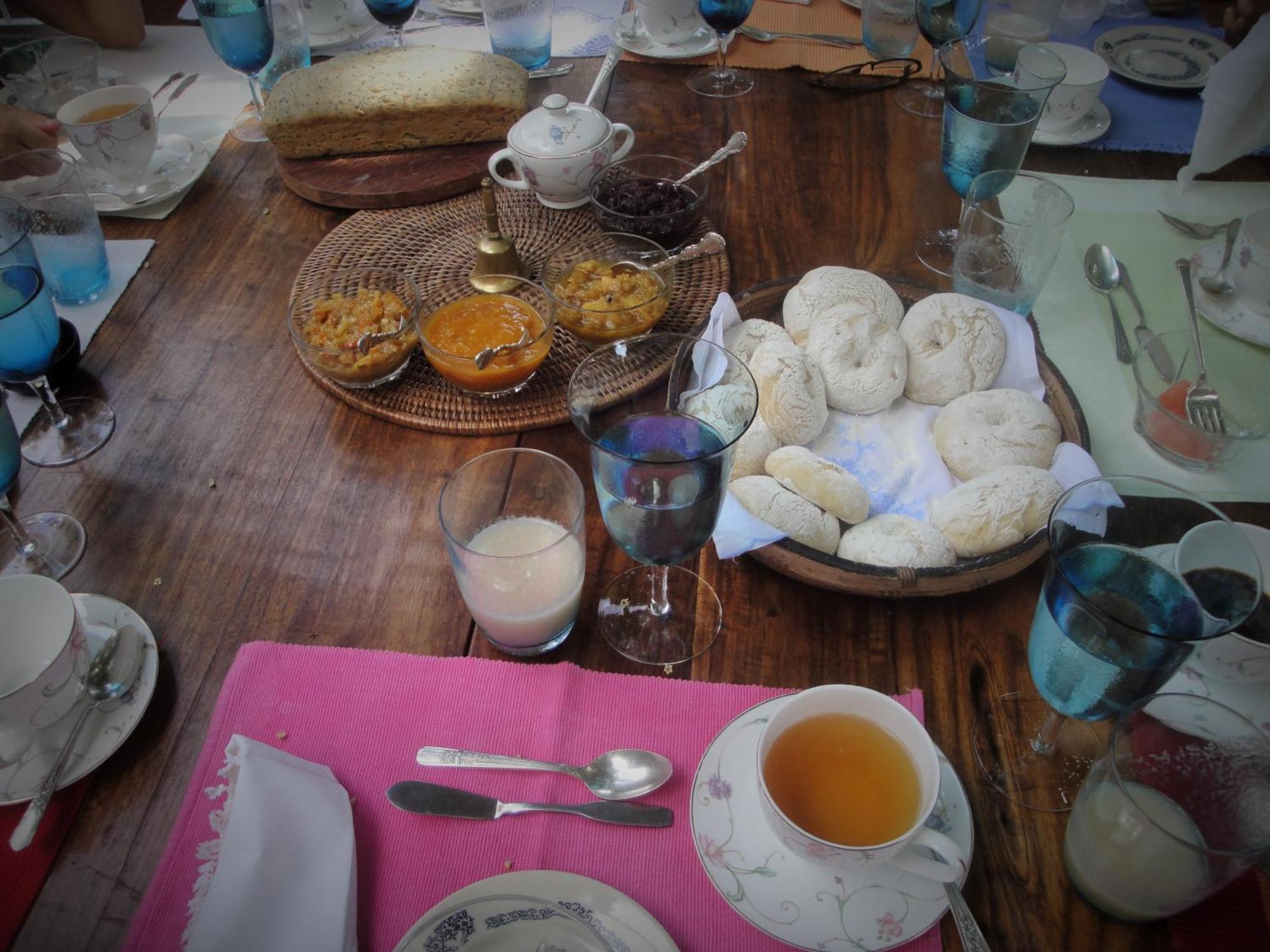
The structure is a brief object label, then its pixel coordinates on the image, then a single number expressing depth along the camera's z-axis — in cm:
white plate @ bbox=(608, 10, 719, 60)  177
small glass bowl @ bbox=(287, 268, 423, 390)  107
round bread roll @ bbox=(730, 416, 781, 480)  96
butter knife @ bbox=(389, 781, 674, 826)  71
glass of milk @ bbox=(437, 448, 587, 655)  78
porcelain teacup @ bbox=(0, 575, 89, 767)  72
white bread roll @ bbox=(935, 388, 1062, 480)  95
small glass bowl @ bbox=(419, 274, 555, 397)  105
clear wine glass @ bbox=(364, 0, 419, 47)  159
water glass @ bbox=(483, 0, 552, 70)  164
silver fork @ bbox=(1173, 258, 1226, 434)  105
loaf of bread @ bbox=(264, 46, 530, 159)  146
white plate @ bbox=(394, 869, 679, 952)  62
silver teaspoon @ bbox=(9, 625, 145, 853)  76
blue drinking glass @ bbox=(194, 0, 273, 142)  141
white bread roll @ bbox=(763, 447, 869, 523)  90
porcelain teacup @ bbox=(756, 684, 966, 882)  60
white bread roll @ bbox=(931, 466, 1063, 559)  87
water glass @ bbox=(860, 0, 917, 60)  168
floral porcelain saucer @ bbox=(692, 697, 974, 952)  63
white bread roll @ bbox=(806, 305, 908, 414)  104
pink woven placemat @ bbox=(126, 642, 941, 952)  67
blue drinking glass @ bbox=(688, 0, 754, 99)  154
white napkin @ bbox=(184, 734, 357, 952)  62
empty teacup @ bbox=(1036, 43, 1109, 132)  150
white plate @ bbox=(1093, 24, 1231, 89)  168
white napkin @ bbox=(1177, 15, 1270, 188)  139
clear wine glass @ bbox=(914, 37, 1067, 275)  121
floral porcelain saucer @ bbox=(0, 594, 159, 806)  72
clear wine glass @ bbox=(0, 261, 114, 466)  99
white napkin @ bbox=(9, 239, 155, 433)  110
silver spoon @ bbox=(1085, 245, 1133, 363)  128
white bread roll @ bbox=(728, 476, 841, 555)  87
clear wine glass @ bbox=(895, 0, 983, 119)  145
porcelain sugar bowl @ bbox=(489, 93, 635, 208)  130
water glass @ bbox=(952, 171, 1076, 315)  116
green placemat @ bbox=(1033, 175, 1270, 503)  103
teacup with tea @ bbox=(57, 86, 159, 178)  134
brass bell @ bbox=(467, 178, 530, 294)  117
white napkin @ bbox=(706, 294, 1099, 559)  98
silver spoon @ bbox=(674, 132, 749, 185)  137
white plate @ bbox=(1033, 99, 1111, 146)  153
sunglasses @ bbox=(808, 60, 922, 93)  169
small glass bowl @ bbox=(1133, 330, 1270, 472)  101
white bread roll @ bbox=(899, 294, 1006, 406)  105
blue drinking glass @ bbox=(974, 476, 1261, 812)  65
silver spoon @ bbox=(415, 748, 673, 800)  73
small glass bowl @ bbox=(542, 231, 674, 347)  112
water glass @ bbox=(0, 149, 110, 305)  119
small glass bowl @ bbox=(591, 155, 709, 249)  126
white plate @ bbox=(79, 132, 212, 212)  142
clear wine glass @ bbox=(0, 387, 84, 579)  90
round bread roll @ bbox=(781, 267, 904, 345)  110
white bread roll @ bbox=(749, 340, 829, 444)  99
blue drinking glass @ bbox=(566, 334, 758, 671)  73
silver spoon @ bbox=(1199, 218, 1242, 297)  123
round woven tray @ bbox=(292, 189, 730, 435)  108
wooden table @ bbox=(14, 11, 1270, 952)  71
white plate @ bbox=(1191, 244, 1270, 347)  117
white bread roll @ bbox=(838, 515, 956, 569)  86
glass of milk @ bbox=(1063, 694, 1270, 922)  62
